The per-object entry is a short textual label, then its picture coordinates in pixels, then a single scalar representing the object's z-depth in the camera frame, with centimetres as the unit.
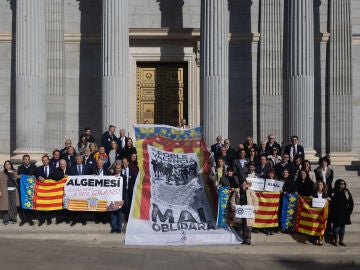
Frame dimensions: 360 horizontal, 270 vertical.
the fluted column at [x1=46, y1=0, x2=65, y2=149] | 2648
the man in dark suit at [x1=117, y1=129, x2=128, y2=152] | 2069
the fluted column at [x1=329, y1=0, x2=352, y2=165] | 2661
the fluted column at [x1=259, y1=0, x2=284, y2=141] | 2652
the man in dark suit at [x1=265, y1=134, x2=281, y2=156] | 2049
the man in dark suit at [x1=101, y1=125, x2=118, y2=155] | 2094
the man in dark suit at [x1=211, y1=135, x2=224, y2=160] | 2039
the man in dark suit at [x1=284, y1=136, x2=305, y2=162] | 2075
